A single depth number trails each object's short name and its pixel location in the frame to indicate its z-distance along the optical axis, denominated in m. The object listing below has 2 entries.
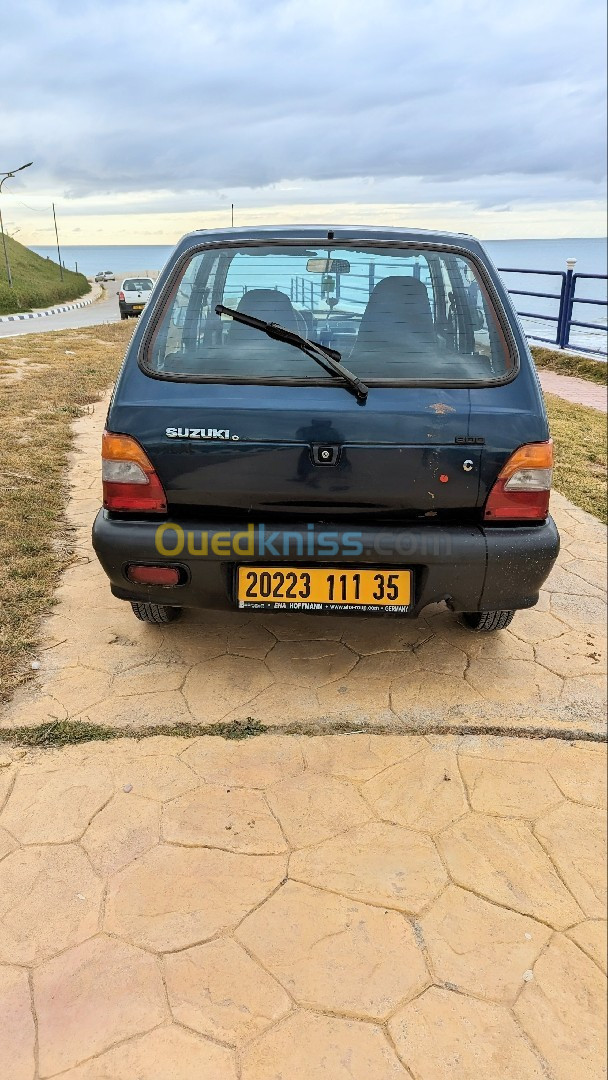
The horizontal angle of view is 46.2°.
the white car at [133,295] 24.21
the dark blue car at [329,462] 2.30
